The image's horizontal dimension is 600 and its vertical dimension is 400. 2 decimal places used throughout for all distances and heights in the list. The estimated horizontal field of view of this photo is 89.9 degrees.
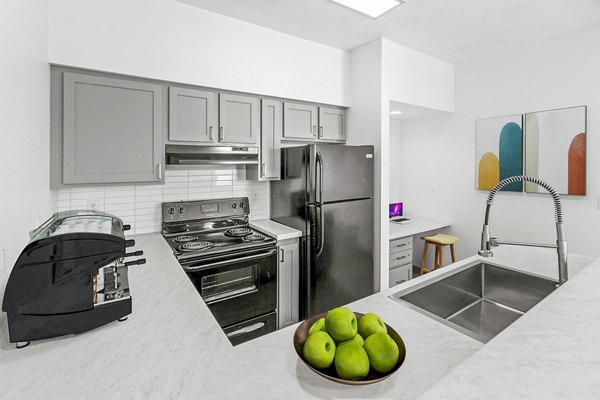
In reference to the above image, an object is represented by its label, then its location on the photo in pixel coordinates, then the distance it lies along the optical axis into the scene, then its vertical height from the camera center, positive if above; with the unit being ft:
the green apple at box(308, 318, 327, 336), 2.53 -1.09
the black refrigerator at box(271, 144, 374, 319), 8.22 -0.51
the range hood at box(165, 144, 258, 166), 7.54 +1.17
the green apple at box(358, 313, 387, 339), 2.41 -1.03
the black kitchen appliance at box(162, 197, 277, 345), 6.93 -1.58
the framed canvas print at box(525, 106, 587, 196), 8.89 +1.59
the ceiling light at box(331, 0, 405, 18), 7.18 +4.75
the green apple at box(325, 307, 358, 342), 2.29 -0.98
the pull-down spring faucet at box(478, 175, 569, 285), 4.21 -0.62
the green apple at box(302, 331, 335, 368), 2.21 -1.13
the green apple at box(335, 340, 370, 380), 2.15 -1.18
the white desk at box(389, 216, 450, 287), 10.46 -1.79
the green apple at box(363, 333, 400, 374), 2.19 -1.13
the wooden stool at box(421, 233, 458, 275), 11.19 -1.65
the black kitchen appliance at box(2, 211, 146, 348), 2.88 -0.86
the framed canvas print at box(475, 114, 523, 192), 10.20 +1.75
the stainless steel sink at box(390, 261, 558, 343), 4.66 -1.57
